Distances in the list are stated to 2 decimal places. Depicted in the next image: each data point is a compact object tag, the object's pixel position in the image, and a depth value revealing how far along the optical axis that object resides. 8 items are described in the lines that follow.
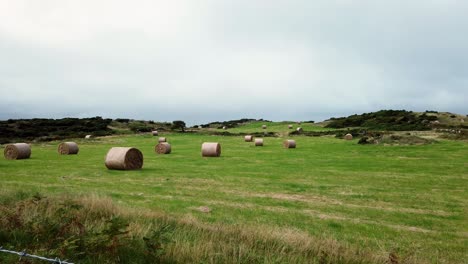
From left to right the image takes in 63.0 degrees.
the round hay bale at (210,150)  33.31
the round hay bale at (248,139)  56.28
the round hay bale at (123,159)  24.11
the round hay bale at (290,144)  43.69
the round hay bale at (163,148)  37.69
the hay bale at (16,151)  30.84
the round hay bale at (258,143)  47.92
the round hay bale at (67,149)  35.66
